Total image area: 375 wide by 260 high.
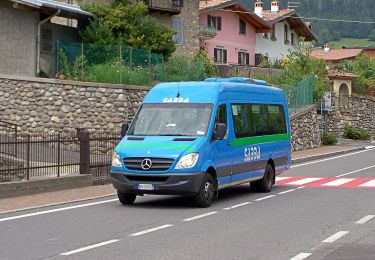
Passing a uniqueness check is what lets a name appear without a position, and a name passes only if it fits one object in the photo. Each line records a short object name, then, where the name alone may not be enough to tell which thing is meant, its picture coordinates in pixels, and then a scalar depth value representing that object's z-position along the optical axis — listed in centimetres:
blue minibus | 1457
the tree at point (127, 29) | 3441
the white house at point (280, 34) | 6869
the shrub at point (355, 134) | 5359
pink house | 6031
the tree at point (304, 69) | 4561
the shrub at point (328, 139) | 4466
